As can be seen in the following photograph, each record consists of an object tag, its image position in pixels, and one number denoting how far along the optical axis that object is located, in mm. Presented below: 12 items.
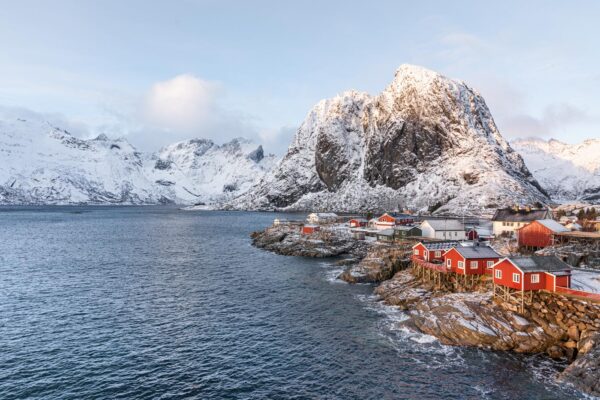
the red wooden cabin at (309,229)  114369
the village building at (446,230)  89375
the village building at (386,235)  92625
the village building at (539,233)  67381
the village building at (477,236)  87625
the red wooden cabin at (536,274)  42969
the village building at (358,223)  123688
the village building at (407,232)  90125
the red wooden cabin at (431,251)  62281
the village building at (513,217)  80950
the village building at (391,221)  112206
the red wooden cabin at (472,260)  52781
